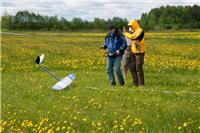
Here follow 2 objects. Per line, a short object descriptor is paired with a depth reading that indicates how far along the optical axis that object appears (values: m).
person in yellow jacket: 12.74
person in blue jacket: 13.29
